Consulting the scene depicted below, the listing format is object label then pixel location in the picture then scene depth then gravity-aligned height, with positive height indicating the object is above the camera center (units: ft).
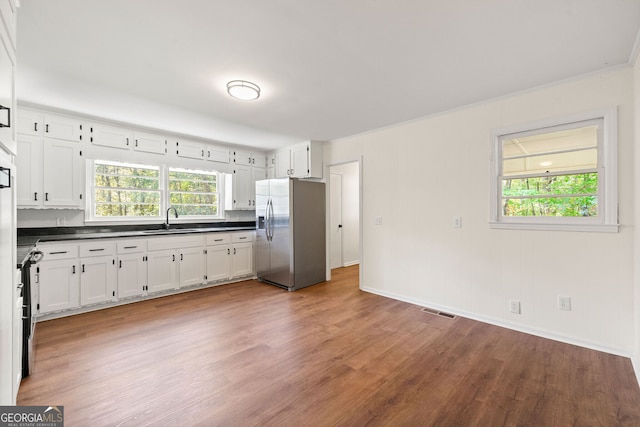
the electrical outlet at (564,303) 8.41 -2.79
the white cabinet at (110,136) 12.14 +3.52
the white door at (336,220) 18.86 -0.51
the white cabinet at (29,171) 10.44 +1.62
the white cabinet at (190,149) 14.66 +3.47
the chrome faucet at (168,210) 14.55 +0.01
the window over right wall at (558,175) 7.88 +1.20
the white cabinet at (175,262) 12.67 -2.40
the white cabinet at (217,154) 15.74 +3.44
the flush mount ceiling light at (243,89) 8.42 +3.85
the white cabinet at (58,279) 9.98 -2.45
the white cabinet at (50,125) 10.50 +3.52
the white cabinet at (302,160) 15.40 +3.06
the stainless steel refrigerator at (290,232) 14.17 -1.07
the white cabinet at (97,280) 10.87 -2.72
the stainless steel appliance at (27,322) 6.57 -2.64
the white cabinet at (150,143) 13.30 +3.48
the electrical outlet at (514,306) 9.31 -3.20
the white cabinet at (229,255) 14.66 -2.38
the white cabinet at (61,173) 11.03 +1.65
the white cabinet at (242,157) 16.93 +3.47
